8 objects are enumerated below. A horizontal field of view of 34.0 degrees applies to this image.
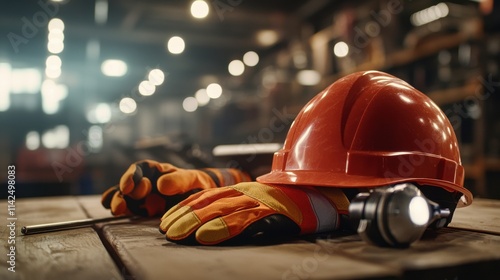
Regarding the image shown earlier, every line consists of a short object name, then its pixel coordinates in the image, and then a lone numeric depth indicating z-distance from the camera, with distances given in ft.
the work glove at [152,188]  2.97
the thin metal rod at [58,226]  2.73
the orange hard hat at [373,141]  2.58
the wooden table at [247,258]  2.13
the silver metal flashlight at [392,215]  2.28
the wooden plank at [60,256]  2.17
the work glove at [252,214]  2.45
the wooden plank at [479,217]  2.81
